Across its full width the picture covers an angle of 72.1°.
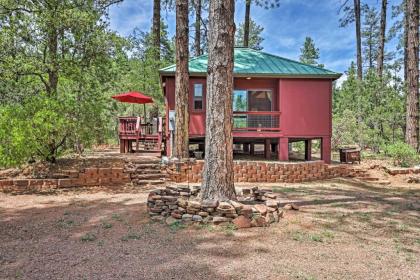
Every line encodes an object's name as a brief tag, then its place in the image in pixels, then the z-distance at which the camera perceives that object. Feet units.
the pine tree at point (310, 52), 134.87
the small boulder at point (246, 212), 15.81
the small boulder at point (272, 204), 17.05
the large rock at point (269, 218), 15.68
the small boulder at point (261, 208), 16.16
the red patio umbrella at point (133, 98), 41.83
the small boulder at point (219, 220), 15.43
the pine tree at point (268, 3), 35.83
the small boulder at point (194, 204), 16.05
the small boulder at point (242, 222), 15.05
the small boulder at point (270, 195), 19.23
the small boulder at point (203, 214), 15.90
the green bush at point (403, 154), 35.06
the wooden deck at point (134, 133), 38.78
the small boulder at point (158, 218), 16.43
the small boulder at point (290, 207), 18.48
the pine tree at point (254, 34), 115.03
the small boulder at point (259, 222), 15.33
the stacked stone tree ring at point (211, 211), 15.55
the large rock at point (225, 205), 15.81
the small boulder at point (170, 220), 15.85
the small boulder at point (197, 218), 15.71
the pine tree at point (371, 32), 97.04
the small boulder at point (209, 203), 15.94
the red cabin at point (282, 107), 35.35
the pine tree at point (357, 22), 59.82
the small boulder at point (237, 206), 15.84
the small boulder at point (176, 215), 16.37
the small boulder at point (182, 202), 16.43
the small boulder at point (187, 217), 16.00
